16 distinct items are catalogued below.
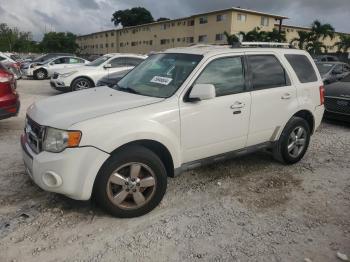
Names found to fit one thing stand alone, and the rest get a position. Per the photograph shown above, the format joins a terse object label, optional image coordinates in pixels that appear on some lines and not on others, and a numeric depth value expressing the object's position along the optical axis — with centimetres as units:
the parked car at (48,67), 2080
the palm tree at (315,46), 3522
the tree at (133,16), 8288
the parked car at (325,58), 2431
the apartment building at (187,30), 4616
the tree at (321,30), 3512
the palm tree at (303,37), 3569
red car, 614
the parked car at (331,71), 1301
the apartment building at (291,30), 5597
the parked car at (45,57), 2582
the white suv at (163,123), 335
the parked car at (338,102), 803
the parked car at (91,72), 1244
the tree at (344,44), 4109
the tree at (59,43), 7819
